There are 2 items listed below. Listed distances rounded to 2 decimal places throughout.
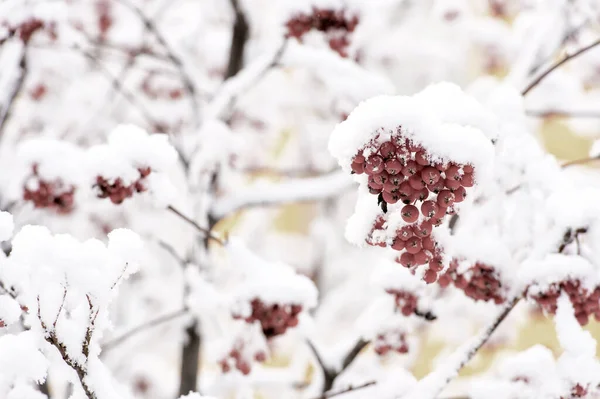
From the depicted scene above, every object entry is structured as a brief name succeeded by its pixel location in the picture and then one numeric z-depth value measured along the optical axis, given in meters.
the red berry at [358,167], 2.31
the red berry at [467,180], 2.36
